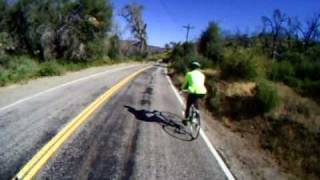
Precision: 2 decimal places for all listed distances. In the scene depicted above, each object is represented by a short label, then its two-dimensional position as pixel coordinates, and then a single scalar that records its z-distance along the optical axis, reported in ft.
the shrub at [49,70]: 47.37
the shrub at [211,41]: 99.85
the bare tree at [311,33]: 140.09
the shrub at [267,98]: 29.32
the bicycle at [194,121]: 21.27
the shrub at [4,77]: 33.77
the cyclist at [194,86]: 22.00
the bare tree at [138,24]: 182.69
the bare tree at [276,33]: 154.40
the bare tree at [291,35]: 148.48
